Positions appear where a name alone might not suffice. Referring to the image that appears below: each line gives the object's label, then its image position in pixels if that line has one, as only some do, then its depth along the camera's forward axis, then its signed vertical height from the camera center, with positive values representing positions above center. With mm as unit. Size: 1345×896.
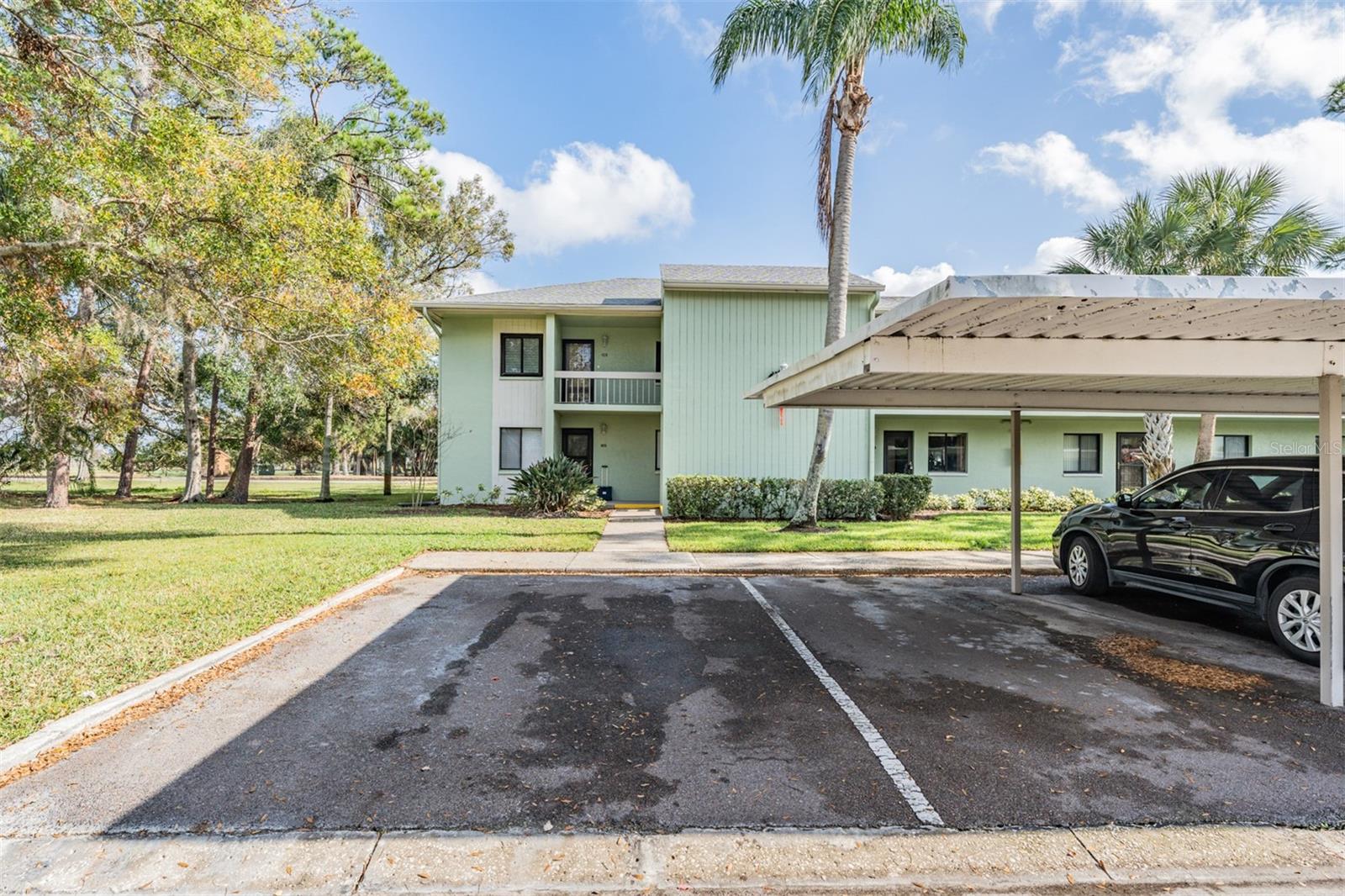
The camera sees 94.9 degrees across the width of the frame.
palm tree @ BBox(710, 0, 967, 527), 11125 +7803
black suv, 5180 -744
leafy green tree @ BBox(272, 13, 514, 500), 20469 +10405
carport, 3270 +844
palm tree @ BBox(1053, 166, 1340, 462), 13242 +5142
